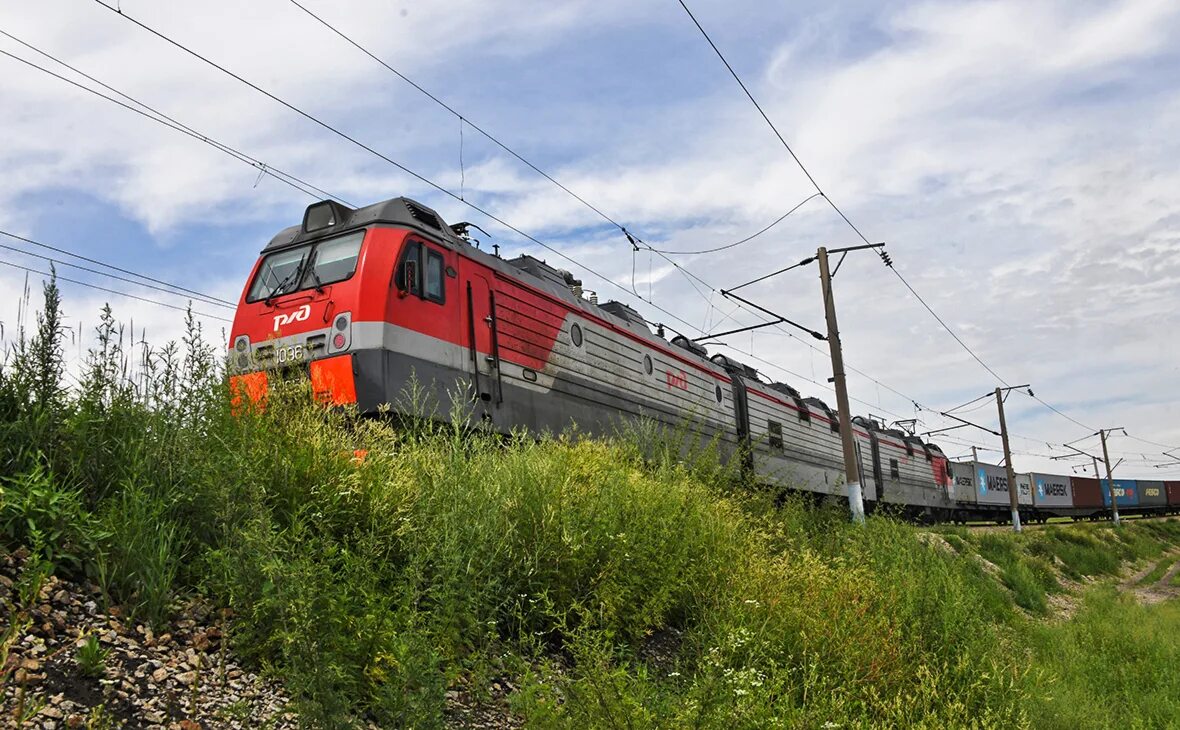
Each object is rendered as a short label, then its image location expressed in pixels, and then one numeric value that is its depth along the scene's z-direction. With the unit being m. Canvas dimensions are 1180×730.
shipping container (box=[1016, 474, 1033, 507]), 41.38
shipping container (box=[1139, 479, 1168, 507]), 56.78
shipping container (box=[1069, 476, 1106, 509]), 49.41
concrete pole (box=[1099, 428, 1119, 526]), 44.12
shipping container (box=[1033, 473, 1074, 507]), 43.50
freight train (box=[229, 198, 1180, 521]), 7.93
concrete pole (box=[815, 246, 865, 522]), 15.60
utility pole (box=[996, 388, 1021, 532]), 30.96
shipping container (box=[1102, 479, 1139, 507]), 52.94
